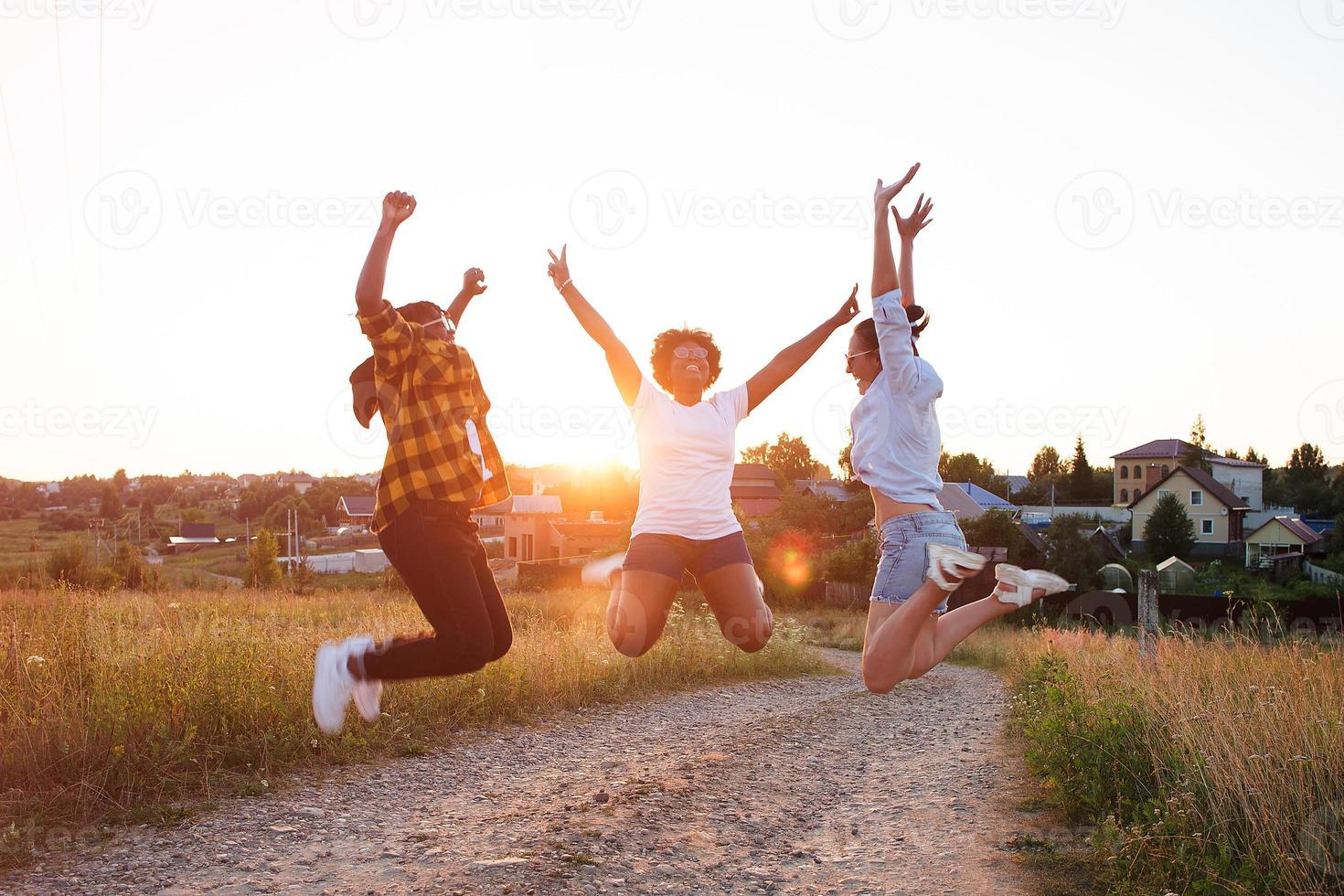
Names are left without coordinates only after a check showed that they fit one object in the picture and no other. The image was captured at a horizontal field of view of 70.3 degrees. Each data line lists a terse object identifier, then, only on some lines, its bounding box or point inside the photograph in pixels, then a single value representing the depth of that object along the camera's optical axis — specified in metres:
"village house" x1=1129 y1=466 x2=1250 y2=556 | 54.81
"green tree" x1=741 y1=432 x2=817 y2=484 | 68.50
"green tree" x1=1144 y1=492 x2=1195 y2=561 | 48.81
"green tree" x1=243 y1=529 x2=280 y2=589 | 30.97
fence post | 11.38
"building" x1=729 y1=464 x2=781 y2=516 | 45.91
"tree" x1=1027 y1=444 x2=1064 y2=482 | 52.91
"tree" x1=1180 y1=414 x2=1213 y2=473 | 65.57
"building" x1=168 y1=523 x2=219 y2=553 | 67.06
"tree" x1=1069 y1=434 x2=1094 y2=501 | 52.12
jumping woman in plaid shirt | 4.61
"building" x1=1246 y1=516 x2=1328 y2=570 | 50.34
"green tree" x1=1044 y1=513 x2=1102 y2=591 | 32.91
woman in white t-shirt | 5.29
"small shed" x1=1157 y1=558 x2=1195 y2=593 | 39.19
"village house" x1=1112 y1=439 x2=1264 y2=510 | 58.28
